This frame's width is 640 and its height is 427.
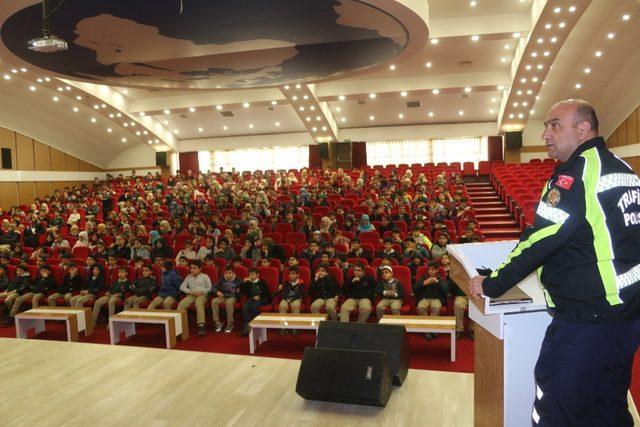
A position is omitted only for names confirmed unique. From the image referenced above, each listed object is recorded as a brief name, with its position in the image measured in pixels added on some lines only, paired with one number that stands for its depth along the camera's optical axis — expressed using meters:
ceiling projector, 5.52
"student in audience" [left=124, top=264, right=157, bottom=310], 6.90
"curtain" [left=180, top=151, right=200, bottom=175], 21.89
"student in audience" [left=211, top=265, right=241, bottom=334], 6.42
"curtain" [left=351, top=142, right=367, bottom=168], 20.00
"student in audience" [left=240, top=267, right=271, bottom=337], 6.30
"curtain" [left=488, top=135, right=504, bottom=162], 19.17
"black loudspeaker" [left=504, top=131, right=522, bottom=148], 17.03
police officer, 1.59
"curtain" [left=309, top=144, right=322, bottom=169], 20.69
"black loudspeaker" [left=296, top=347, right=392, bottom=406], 2.88
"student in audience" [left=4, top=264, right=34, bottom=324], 7.35
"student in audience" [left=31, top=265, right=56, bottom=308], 7.61
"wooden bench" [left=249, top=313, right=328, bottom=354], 5.43
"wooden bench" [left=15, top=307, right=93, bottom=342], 6.26
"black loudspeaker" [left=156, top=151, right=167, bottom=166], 21.34
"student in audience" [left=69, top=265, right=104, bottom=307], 7.31
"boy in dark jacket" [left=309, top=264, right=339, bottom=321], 6.22
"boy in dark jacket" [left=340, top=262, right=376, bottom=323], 6.07
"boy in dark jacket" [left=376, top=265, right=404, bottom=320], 5.87
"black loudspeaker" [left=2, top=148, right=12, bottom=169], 17.30
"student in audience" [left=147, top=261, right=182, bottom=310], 6.79
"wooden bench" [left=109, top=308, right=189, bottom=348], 5.89
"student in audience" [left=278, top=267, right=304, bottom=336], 6.16
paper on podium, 1.97
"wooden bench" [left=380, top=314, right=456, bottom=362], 4.97
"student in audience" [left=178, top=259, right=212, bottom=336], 6.45
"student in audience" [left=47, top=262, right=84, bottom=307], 7.58
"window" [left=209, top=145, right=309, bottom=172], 21.42
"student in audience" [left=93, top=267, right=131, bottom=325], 6.93
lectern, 1.99
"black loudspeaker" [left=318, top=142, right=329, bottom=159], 19.11
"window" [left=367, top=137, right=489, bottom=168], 19.56
